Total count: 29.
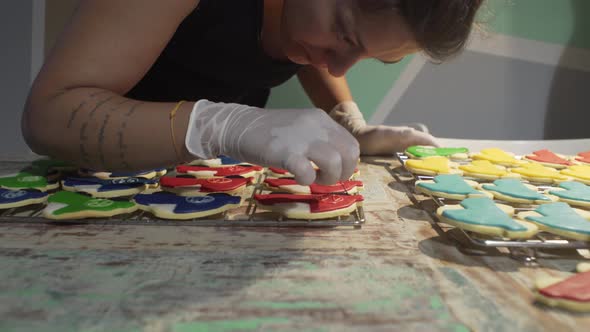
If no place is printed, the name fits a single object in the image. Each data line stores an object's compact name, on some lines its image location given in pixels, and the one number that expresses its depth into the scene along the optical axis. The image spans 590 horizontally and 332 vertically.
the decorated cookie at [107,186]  0.92
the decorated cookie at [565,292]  0.52
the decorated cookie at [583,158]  1.32
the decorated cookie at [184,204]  0.80
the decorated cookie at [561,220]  0.70
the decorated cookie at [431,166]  1.13
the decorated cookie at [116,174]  1.07
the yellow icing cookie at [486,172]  1.11
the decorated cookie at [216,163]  1.21
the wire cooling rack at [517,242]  0.66
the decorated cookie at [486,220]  0.68
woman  0.83
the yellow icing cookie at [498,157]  1.26
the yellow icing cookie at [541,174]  1.10
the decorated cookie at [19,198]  0.83
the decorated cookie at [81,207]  0.79
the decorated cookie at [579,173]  1.09
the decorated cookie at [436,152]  1.32
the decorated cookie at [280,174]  1.12
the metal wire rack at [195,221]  0.79
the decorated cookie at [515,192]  0.90
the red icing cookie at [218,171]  1.09
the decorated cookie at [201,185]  0.95
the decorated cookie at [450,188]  0.92
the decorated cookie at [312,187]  0.95
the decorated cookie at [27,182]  0.95
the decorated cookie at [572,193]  0.91
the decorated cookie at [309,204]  0.81
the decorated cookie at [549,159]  1.26
